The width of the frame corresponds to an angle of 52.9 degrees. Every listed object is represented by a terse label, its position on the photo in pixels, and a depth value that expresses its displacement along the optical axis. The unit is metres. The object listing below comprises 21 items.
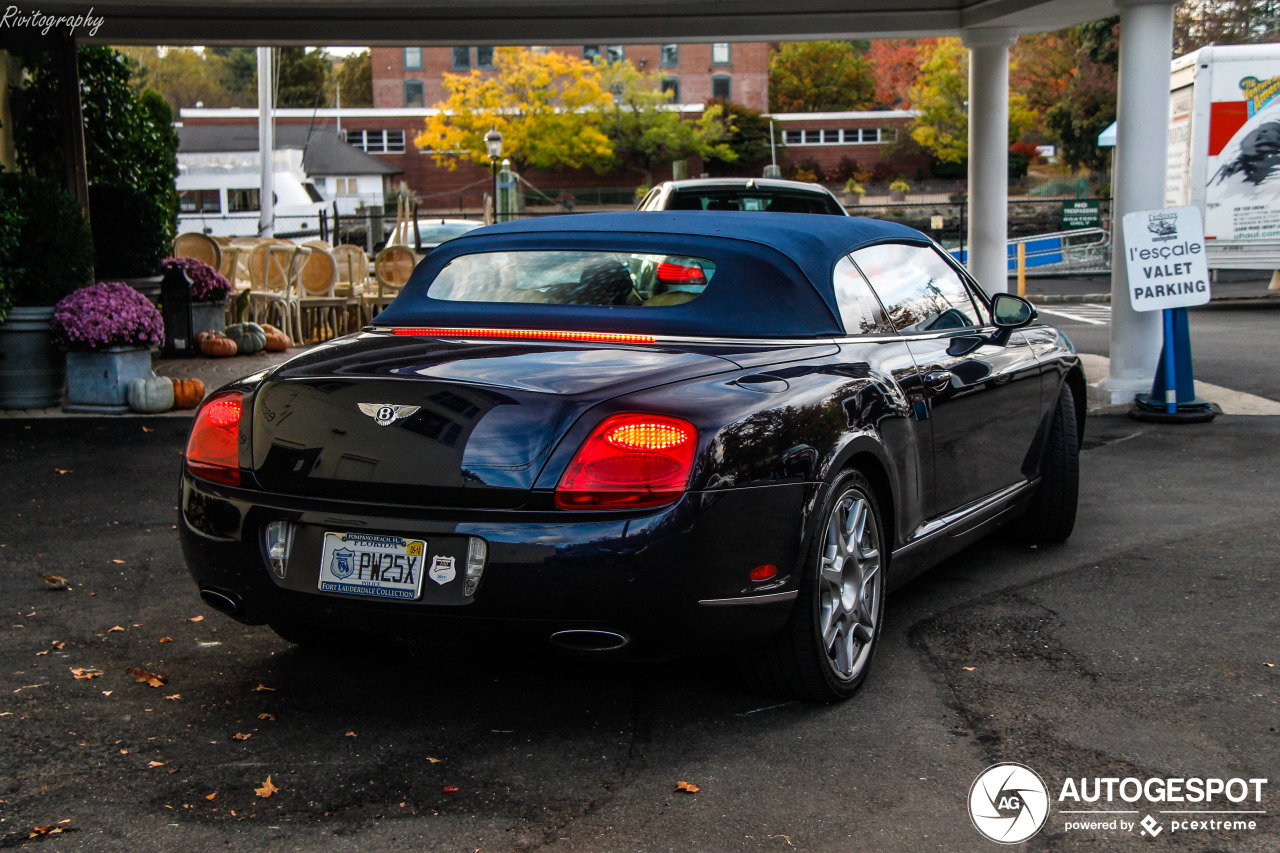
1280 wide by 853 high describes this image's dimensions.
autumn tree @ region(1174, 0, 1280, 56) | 39.97
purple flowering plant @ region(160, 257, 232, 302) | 13.29
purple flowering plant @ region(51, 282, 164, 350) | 9.71
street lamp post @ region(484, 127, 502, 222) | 27.66
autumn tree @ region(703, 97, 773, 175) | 70.56
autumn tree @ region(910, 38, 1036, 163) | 63.59
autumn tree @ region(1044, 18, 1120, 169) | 39.49
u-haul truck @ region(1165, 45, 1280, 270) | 17.22
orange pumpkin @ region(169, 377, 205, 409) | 10.17
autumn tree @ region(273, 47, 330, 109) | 98.12
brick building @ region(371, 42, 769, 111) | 75.38
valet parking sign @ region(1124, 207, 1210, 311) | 9.16
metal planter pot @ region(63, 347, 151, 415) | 9.87
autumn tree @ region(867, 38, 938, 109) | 82.06
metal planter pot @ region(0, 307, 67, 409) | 9.84
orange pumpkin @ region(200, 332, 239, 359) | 13.05
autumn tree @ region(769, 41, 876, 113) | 87.62
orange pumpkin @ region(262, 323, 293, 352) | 13.94
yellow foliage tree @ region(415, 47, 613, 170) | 60.41
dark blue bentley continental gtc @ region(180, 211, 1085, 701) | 3.28
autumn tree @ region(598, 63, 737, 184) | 64.38
